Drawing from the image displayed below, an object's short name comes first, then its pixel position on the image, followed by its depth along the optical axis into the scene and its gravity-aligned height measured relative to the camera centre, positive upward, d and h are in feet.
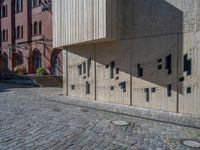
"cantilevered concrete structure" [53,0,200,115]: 30.66 +2.79
